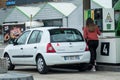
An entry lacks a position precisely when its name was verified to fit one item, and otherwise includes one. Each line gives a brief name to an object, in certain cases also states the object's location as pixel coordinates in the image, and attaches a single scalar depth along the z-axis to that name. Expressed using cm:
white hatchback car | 1379
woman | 1472
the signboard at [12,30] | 4375
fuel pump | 1470
